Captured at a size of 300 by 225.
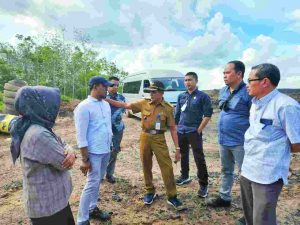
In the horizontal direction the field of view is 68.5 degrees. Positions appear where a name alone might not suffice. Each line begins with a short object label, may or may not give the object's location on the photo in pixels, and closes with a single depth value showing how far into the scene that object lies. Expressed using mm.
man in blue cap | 2572
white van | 8725
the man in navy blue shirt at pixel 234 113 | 2842
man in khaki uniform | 3106
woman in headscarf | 1552
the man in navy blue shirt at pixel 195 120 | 3516
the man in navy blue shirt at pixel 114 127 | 3983
